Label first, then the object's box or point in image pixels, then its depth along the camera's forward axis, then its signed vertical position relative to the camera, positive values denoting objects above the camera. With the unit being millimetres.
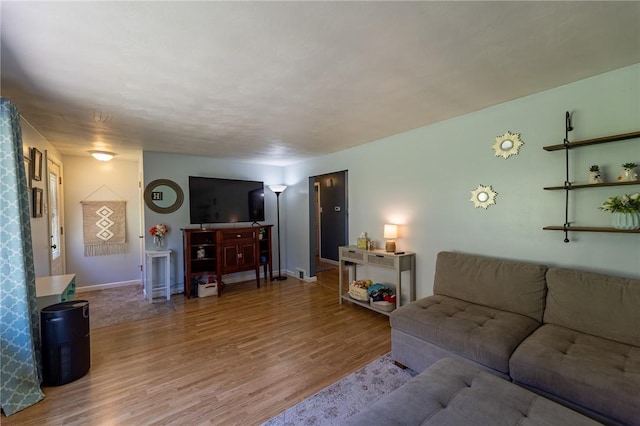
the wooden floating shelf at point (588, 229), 1891 -187
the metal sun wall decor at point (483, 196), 2682 +93
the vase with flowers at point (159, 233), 4336 -331
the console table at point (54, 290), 2336 -674
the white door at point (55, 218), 3732 -59
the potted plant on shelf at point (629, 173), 1877 +206
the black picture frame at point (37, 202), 2871 +128
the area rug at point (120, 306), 3514 -1334
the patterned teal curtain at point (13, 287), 1892 -502
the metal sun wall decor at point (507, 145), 2500 +561
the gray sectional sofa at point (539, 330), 1473 -880
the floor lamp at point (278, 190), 5310 +377
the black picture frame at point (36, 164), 2856 +537
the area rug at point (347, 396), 1815 -1372
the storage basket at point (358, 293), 3576 -1120
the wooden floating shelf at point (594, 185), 1874 +138
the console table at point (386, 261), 3197 -669
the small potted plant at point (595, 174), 2039 +219
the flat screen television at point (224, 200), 4680 +187
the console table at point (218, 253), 4398 -698
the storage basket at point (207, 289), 4379 -1246
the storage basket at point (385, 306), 3314 -1181
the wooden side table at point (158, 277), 4160 -988
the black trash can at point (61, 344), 2162 -1031
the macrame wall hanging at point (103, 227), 4734 -244
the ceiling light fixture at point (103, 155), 4082 +866
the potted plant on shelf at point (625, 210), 1846 -46
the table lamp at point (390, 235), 3417 -340
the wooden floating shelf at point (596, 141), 1875 +458
